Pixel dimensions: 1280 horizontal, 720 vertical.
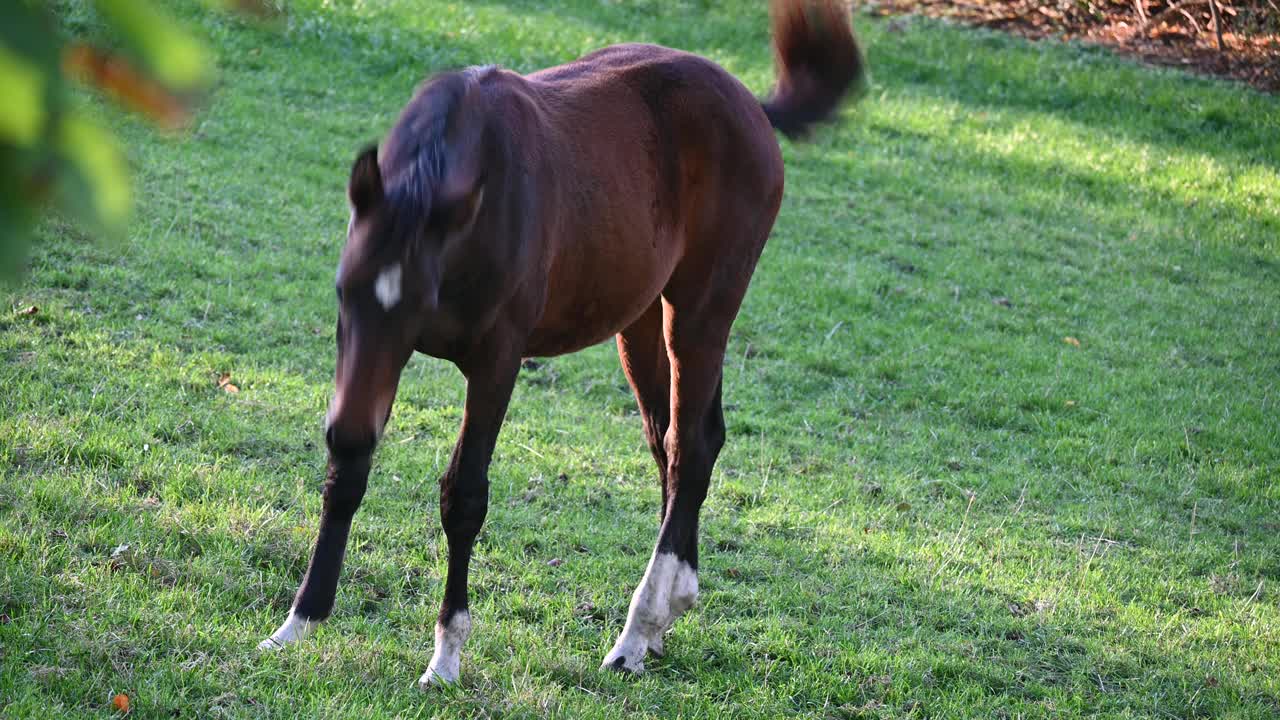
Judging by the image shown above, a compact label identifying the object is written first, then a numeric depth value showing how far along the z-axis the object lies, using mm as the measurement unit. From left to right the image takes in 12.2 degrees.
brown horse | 13091
